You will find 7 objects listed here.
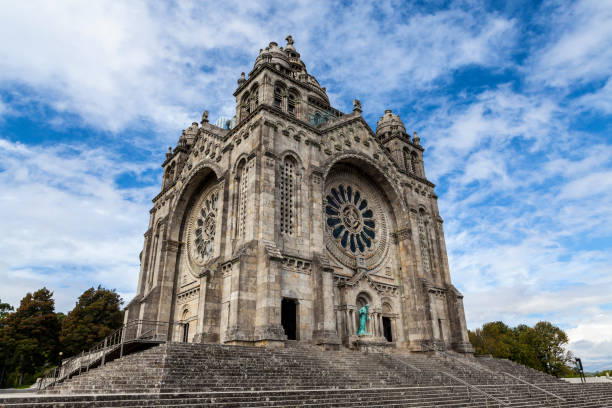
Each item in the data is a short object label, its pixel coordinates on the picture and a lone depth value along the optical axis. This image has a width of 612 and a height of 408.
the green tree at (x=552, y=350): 40.09
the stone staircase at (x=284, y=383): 9.48
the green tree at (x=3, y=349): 34.09
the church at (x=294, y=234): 19.27
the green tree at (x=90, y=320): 37.00
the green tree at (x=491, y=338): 43.08
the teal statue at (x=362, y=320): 21.28
